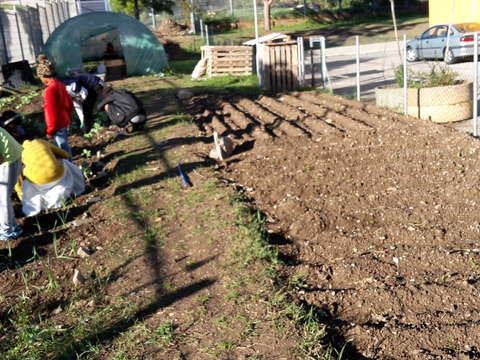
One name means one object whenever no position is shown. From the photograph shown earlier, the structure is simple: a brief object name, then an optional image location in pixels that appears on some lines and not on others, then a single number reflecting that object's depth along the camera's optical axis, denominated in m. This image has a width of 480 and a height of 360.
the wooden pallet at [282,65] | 15.49
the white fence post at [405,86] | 10.58
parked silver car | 18.61
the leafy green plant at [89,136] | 10.22
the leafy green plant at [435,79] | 10.80
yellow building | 24.72
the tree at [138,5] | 35.06
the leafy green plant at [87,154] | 8.91
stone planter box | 10.29
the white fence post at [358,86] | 12.62
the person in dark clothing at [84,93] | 10.03
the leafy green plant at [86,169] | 8.09
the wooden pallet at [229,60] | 19.91
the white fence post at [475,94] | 8.80
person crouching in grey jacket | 10.52
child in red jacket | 7.52
